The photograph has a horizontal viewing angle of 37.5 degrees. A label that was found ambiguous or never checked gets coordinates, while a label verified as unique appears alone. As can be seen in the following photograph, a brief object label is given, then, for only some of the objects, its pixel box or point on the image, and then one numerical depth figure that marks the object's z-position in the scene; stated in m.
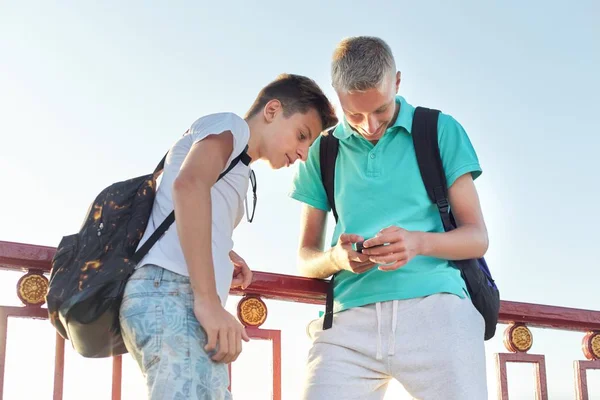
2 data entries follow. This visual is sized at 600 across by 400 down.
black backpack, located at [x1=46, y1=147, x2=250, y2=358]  2.56
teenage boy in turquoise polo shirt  3.16
